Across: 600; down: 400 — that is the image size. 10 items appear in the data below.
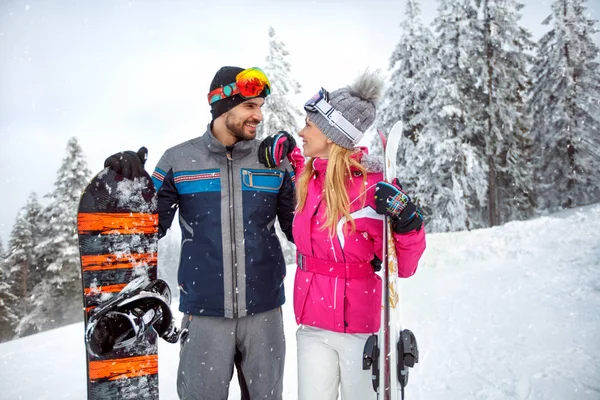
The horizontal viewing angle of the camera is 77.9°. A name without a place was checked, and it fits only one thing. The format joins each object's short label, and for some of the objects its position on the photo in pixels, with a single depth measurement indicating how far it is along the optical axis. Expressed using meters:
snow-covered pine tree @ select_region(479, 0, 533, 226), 19.34
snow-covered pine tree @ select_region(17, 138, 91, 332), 19.23
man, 2.63
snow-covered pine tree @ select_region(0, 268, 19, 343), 21.50
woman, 2.37
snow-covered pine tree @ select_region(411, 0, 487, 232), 17.62
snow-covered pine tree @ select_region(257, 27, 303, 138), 16.48
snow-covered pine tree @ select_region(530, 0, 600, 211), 21.08
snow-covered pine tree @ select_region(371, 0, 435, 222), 17.70
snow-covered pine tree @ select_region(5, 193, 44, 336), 21.20
